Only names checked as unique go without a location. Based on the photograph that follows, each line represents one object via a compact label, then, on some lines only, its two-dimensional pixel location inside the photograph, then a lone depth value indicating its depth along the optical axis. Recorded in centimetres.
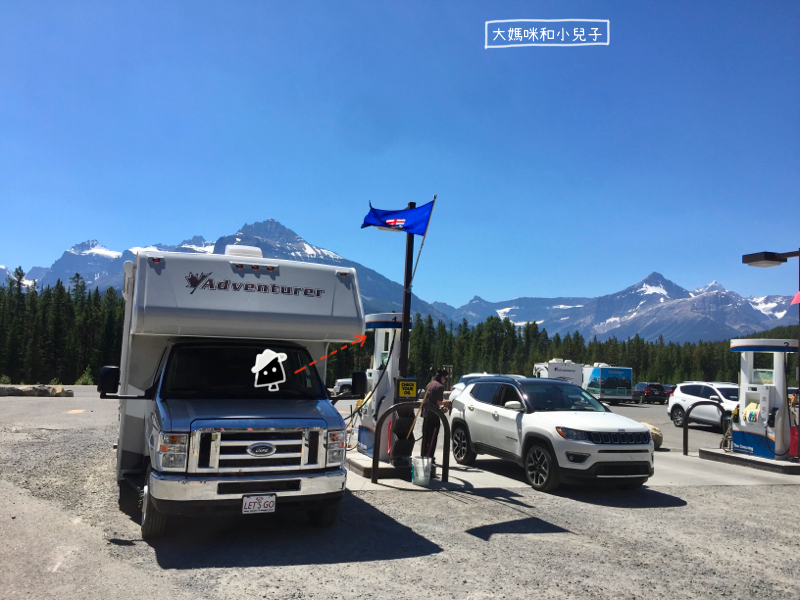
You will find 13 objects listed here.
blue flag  1015
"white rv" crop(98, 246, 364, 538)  616
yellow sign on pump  994
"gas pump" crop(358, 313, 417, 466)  1027
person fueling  1053
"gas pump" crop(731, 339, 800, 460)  1341
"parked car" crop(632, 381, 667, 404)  4650
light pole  1349
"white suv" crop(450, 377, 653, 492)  934
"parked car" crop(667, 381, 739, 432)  2226
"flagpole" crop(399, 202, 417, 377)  1003
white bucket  976
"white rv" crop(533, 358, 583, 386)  4053
